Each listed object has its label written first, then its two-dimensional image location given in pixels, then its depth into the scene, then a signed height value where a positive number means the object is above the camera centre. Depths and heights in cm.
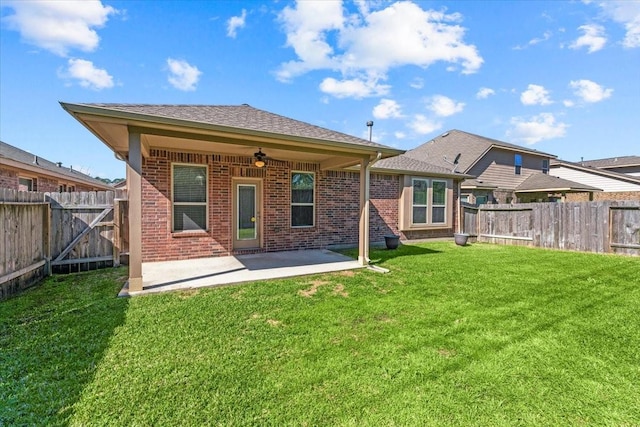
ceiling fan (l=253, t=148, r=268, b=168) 721 +128
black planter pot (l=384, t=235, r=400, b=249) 948 -101
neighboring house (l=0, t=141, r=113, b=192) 1063 +153
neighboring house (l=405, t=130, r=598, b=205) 1769 +282
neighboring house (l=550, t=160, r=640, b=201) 1944 +200
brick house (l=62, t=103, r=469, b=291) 497 +76
